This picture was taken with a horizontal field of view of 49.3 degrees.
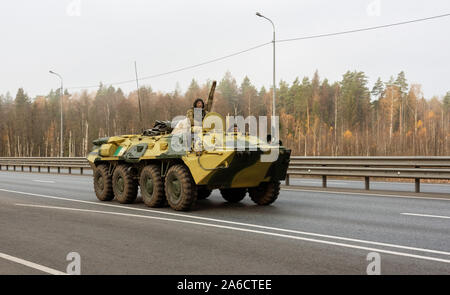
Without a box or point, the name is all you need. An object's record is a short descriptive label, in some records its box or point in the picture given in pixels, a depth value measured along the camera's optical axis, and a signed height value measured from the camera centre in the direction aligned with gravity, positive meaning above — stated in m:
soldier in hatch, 11.36 +1.06
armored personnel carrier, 9.88 -0.21
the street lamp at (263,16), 26.83 +7.66
